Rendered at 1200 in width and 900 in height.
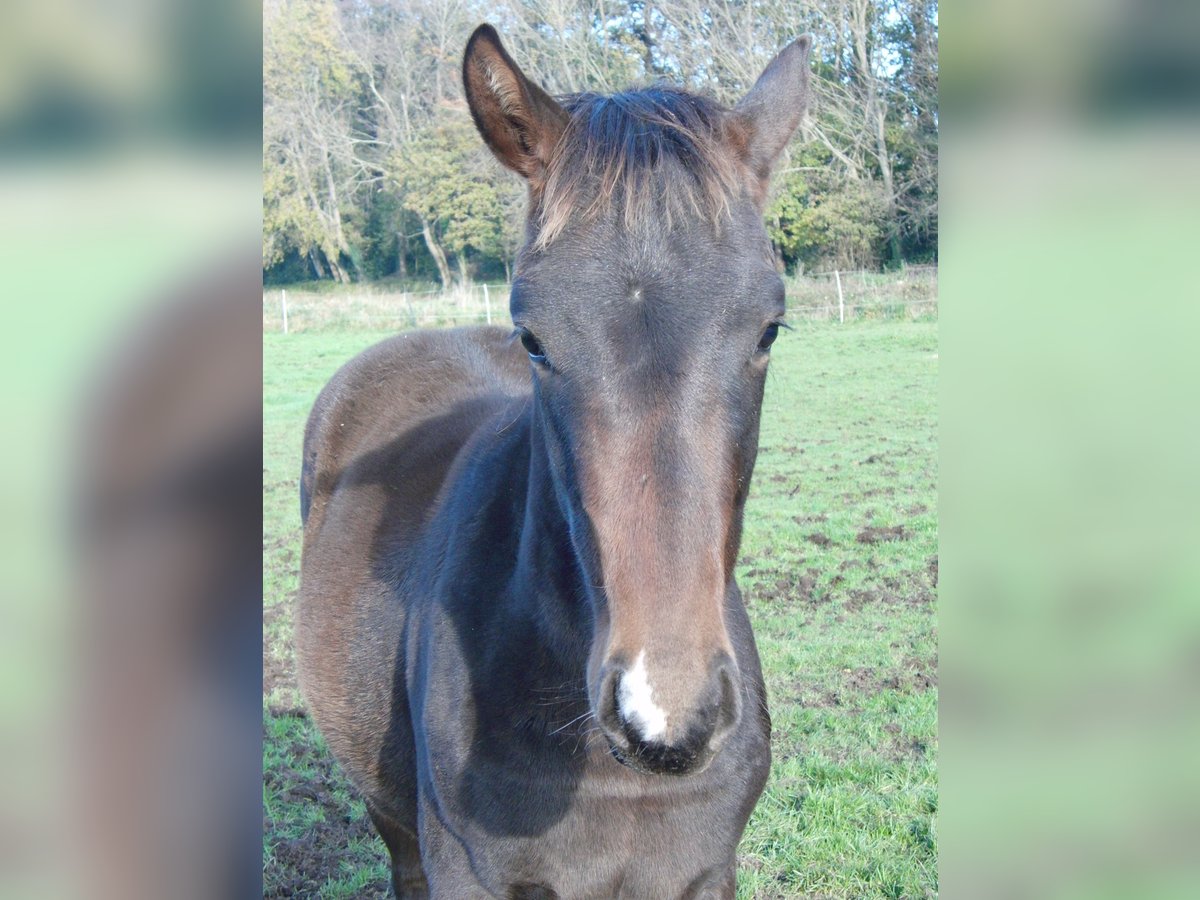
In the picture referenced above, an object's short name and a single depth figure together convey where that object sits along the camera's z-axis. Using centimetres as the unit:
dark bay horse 164
